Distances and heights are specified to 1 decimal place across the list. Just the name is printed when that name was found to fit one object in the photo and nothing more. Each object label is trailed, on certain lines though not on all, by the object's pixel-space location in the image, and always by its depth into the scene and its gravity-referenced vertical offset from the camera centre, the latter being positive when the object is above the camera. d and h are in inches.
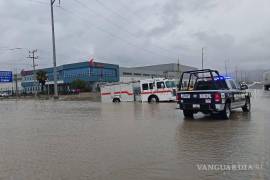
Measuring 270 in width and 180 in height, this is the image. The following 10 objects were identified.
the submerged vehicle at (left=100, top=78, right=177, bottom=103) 722.4 -16.8
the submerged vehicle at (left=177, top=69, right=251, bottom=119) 342.7 -14.2
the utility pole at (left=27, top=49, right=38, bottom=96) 1884.2 +266.4
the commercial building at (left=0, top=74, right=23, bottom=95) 2737.8 +33.3
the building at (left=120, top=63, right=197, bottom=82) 2715.4 +210.0
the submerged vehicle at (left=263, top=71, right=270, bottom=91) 1516.3 +26.2
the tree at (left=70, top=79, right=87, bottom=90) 1895.0 +29.3
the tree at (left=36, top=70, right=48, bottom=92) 1907.2 +98.0
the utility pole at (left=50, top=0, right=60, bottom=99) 1147.7 +199.5
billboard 1747.3 +103.2
